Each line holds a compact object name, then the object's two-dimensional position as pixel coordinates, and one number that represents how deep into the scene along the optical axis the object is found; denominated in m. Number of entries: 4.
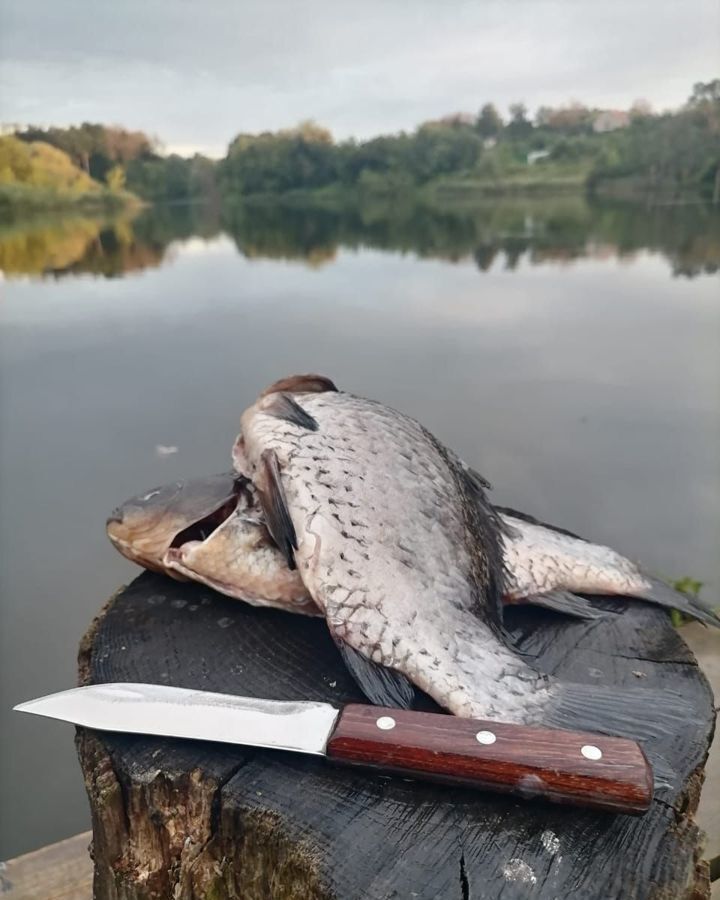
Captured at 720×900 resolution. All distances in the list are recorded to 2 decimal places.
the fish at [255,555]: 0.42
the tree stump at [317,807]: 0.27
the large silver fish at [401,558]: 0.33
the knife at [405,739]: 0.28
